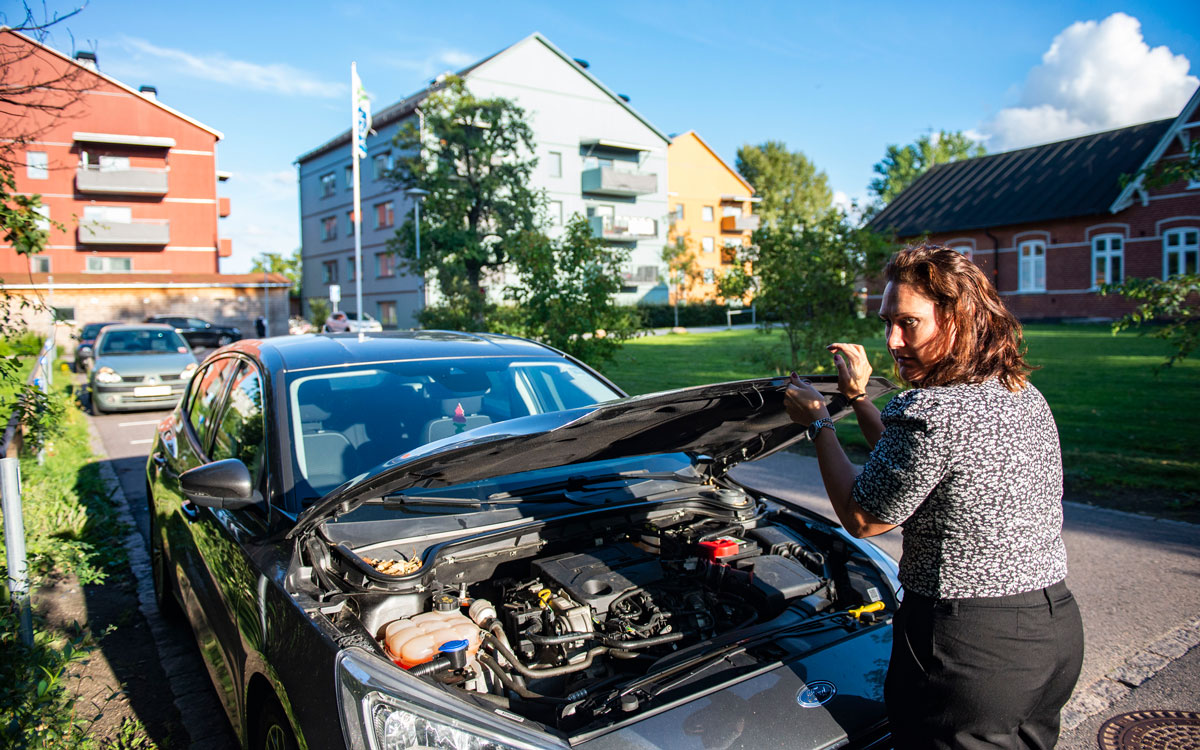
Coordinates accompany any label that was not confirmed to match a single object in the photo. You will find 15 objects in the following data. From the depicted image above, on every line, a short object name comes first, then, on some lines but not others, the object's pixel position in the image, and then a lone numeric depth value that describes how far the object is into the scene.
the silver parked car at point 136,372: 13.18
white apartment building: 41.84
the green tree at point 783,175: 65.62
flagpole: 20.80
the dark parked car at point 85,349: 21.34
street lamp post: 29.92
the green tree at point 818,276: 10.02
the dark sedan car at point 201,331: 32.62
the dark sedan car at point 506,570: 1.96
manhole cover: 3.05
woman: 1.69
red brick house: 28.97
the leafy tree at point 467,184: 31.64
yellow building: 54.88
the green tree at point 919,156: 67.69
